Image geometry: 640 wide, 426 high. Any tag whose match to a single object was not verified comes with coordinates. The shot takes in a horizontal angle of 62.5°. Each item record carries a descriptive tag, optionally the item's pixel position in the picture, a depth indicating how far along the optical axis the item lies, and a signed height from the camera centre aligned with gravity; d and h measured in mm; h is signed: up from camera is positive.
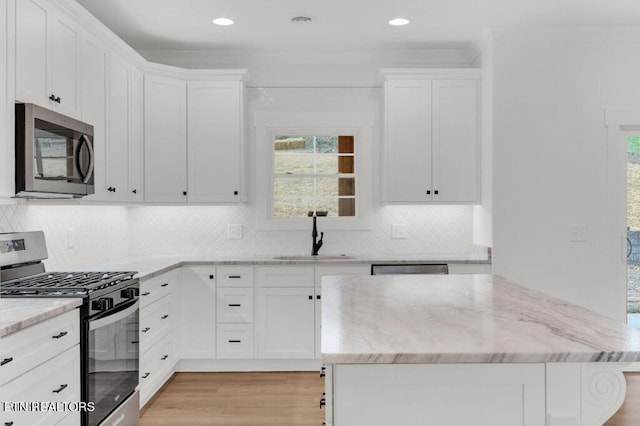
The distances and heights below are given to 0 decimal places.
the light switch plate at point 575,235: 4215 -171
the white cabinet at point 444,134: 4473 +679
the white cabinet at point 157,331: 3398 -822
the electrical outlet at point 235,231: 4840 -156
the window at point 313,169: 4852 +422
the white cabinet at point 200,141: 4383 +619
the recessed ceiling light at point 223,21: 3943 +1460
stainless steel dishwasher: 3544 -380
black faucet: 4727 -270
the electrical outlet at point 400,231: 4855 -158
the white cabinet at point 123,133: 3613 +600
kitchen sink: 4442 -374
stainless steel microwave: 2438 +303
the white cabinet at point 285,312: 4254 -791
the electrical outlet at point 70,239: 3580 -169
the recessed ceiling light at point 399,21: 3980 +1471
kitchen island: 1434 -460
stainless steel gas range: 2438 -512
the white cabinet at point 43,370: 1859 -608
